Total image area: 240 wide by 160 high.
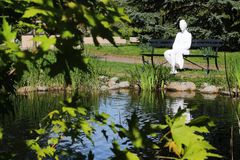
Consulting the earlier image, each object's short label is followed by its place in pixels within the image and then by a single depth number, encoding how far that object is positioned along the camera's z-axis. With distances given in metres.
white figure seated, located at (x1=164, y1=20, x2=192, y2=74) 17.69
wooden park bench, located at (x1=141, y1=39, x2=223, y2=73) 18.90
